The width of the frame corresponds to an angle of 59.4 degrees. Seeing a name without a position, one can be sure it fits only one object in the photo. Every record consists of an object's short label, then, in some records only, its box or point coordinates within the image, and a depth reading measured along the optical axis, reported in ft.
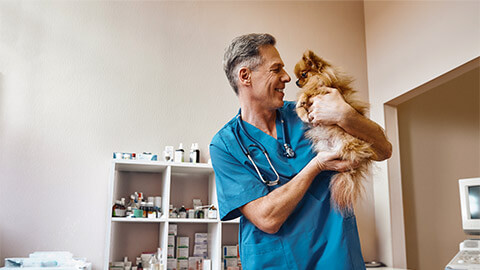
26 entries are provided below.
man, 3.48
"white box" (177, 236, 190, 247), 10.11
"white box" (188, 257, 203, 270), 10.02
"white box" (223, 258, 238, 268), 10.07
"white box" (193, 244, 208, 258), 10.25
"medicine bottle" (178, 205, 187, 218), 9.90
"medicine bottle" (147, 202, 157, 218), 9.47
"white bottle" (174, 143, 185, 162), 10.14
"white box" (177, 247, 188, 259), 10.00
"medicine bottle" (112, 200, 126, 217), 9.25
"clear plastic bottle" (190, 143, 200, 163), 10.19
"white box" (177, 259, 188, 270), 9.89
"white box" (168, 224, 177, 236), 10.03
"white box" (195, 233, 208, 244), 10.33
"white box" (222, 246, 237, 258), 10.16
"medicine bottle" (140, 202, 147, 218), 9.43
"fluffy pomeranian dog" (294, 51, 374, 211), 3.40
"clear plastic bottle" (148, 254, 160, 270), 9.34
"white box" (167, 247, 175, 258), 9.72
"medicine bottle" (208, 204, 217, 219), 9.82
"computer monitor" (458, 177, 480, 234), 8.30
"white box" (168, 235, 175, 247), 9.84
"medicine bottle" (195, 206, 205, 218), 9.96
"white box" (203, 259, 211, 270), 9.66
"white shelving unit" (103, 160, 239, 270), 9.45
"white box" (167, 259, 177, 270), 9.62
